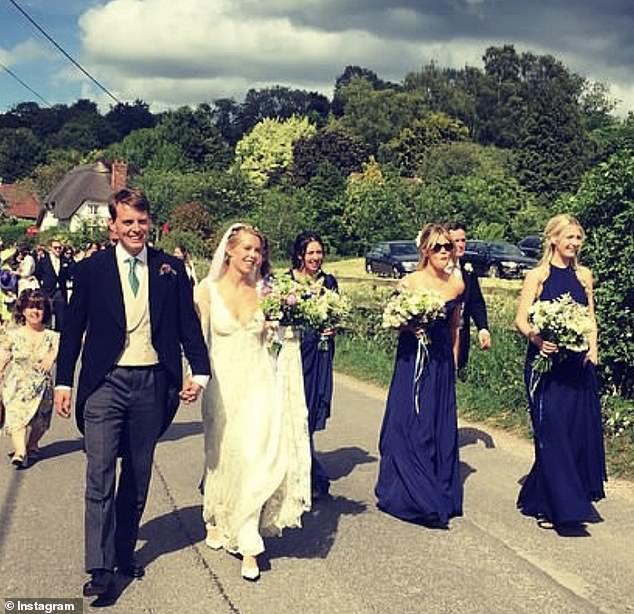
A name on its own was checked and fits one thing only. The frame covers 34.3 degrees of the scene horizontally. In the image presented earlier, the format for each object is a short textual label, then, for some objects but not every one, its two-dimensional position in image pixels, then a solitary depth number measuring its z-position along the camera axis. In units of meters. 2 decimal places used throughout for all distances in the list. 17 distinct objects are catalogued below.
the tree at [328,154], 91.88
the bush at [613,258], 10.61
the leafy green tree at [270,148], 102.25
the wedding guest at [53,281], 19.81
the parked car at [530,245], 40.38
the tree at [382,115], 106.38
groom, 5.62
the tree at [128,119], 132.00
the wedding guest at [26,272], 19.27
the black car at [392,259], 39.59
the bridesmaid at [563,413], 7.23
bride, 6.32
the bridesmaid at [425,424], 7.48
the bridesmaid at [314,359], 8.44
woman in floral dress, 9.63
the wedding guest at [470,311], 9.50
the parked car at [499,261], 37.50
